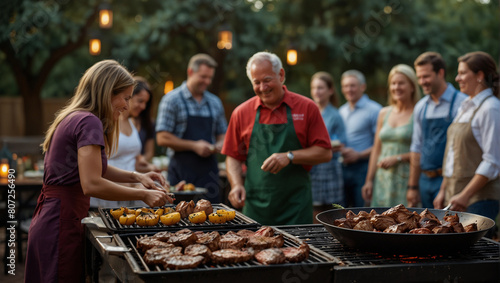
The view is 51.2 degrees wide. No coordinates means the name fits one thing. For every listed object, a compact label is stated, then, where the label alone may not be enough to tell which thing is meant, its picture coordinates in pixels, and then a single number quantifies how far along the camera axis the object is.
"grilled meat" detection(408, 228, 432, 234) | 2.20
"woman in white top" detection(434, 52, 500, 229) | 3.51
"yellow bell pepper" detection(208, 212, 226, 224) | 2.78
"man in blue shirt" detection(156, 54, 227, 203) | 5.56
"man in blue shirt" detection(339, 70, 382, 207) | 6.16
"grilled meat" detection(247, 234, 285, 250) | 2.17
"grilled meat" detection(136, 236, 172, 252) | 2.15
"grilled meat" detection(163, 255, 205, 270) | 1.86
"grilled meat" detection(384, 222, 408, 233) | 2.23
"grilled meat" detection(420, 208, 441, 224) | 2.46
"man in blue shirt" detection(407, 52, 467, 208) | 4.40
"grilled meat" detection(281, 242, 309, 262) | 1.96
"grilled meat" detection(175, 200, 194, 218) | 2.91
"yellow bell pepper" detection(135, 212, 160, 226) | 2.68
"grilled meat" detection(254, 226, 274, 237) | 2.37
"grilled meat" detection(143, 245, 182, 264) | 1.91
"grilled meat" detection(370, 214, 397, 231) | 2.34
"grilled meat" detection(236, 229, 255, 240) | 2.41
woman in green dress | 5.04
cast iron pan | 2.08
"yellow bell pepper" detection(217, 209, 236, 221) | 2.83
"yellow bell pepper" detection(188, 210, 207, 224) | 2.76
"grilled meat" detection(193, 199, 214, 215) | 2.90
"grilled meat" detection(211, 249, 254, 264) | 1.97
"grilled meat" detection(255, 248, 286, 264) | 1.92
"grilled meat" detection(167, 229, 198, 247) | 2.23
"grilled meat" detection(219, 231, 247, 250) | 2.18
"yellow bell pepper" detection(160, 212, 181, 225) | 2.73
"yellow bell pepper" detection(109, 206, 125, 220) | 2.84
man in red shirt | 3.79
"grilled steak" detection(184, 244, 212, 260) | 2.01
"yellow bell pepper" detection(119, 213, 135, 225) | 2.67
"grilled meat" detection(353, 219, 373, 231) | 2.31
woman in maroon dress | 2.68
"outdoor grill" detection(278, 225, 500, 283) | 1.97
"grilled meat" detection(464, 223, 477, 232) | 2.27
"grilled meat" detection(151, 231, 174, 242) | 2.31
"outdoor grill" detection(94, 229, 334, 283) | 1.79
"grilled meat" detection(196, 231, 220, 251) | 2.18
